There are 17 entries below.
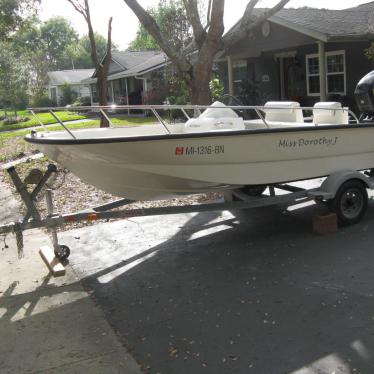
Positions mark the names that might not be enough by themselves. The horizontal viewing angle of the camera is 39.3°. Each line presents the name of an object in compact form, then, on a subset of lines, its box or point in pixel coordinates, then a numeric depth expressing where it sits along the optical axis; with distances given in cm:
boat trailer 515
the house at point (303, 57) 1612
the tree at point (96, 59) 1542
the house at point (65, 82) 5777
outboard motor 732
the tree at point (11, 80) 3978
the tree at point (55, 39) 11556
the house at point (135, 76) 3168
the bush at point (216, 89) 2124
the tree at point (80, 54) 10481
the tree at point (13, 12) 2158
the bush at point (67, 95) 5498
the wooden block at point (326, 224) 619
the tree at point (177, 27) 2721
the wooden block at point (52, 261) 527
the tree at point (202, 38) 1011
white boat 528
